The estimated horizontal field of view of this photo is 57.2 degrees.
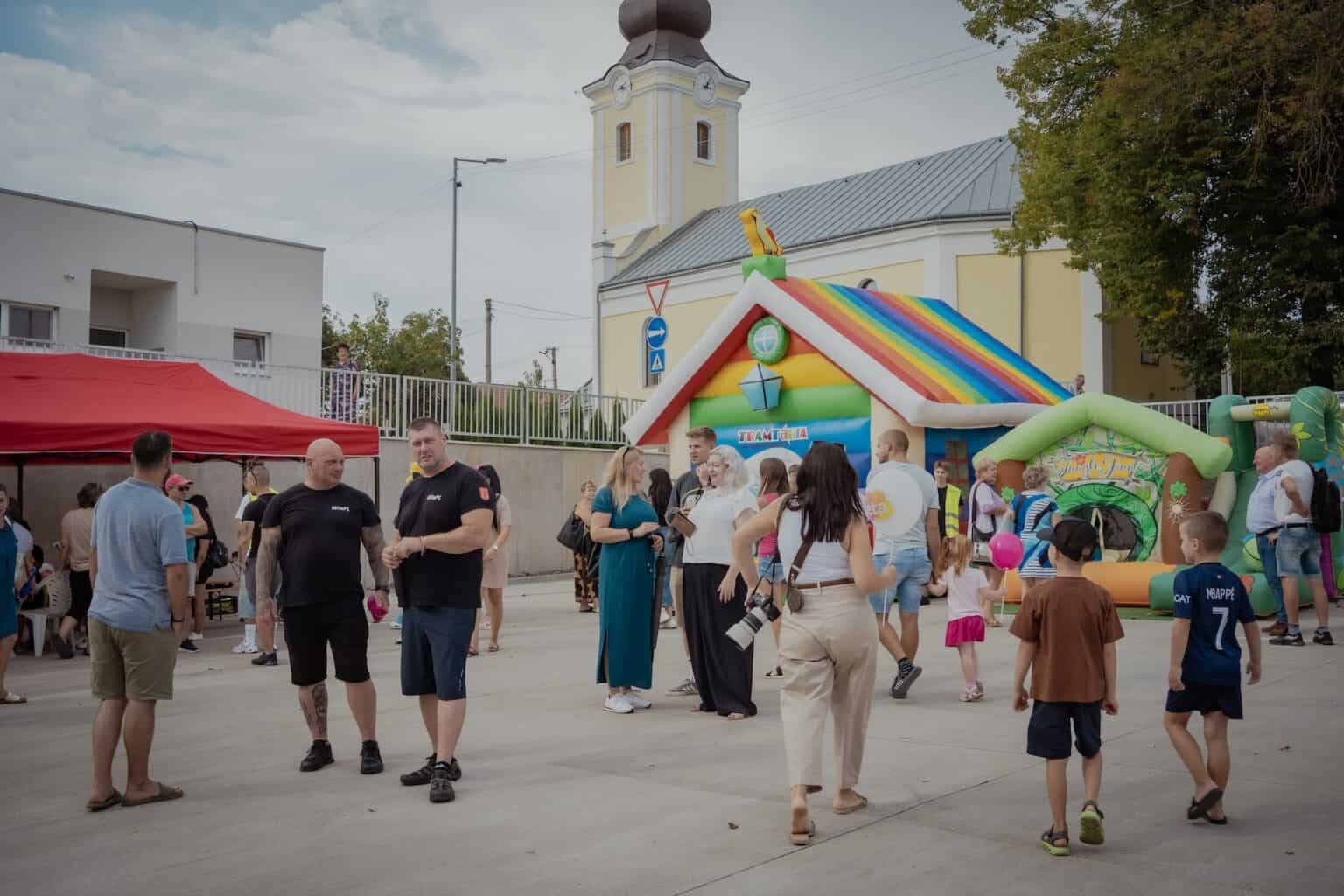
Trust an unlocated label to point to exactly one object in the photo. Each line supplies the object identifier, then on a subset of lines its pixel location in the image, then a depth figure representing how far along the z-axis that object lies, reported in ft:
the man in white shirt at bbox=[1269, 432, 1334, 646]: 35.68
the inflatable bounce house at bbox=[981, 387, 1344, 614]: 44.50
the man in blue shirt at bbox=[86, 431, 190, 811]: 20.17
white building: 79.82
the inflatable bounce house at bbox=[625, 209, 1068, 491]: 53.36
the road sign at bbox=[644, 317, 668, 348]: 67.97
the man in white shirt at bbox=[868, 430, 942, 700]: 28.55
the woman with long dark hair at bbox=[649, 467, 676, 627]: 39.40
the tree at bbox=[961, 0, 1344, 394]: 67.10
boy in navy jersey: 17.57
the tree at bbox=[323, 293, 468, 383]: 152.46
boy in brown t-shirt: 16.44
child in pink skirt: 28.32
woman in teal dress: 28.04
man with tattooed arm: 22.03
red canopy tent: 39.63
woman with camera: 17.65
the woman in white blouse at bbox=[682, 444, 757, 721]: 27.20
